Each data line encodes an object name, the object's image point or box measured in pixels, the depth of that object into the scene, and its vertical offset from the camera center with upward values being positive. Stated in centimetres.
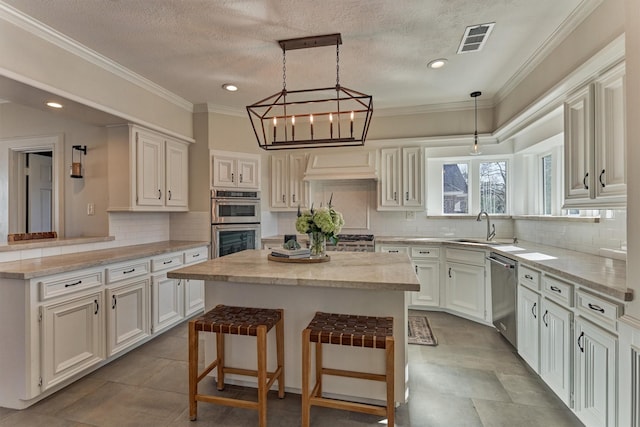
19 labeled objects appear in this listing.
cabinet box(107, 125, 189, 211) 328 +48
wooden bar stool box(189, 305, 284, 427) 181 -81
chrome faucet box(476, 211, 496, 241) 392 -21
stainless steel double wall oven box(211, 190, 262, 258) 407 -11
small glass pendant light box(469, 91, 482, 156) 364 +108
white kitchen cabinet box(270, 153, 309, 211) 462 +46
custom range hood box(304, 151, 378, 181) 427 +65
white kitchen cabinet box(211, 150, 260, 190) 411 +59
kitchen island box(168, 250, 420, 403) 193 -62
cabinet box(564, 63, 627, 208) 184 +45
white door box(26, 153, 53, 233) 398 +27
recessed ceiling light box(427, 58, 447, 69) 295 +145
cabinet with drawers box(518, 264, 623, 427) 158 -81
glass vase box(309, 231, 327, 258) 246 -25
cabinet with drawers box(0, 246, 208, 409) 209 -85
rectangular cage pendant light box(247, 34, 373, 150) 393 +139
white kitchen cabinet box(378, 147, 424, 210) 418 +46
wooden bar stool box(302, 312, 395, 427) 166 -69
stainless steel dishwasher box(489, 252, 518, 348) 280 -80
